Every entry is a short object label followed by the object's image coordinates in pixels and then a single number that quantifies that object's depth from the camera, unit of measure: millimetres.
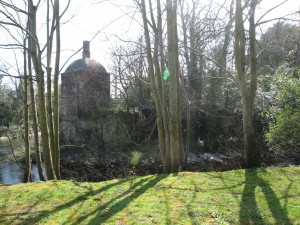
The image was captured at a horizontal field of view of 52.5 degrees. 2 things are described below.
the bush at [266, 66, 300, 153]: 7242
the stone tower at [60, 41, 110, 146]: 24188
